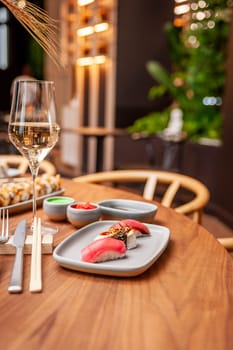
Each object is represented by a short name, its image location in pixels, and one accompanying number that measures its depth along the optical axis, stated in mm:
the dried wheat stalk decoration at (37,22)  843
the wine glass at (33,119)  815
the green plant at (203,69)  4879
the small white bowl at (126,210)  967
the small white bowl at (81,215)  915
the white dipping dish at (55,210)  965
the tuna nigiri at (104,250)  695
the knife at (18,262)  613
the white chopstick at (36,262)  620
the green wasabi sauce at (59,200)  1014
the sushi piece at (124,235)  758
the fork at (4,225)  789
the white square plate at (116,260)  666
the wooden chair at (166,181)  1479
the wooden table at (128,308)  500
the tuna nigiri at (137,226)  825
